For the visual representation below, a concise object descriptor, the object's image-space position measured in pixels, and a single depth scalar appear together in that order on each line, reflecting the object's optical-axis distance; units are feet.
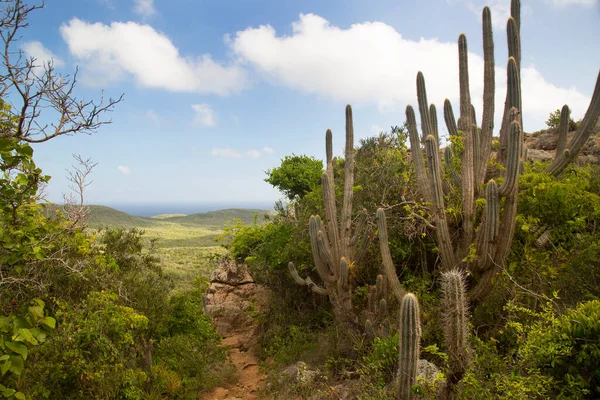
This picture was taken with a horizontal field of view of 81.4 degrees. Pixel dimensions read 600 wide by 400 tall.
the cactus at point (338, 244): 25.09
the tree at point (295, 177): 56.29
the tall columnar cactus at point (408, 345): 13.79
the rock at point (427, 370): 15.40
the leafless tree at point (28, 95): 7.80
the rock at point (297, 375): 20.58
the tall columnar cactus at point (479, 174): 18.88
